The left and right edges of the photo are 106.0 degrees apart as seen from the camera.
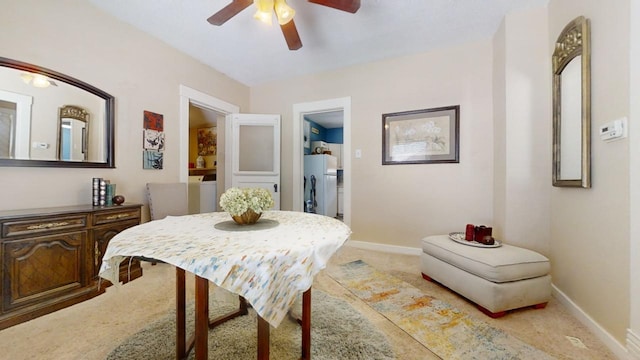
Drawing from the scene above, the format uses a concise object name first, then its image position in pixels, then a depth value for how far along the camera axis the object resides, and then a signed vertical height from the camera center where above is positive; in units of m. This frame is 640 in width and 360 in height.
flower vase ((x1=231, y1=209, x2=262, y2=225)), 1.18 -0.19
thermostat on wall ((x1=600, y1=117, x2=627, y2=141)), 1.23 +0.28
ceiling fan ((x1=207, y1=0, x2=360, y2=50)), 1.75 +1.29
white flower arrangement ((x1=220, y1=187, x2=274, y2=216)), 1.15 -0.10
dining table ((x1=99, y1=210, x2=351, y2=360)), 0.75 -0.26
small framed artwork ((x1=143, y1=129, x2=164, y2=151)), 2.58 +0.44
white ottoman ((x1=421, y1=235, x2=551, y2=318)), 1.60 -0.67
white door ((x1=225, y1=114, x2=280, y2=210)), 3.71 +0.45
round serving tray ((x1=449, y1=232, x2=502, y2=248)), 1.91 -0.50
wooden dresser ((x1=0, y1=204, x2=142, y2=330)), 1.50 -0.54
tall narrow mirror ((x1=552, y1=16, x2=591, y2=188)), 1.52 +0.54
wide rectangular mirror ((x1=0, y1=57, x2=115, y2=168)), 1.72 +0.48
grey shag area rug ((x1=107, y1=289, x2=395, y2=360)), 1.26 -0.91
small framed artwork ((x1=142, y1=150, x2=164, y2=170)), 2.58 +0.22
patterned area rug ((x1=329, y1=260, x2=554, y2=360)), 1.29 -0.91
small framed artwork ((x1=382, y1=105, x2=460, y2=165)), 2.84 +0.55
